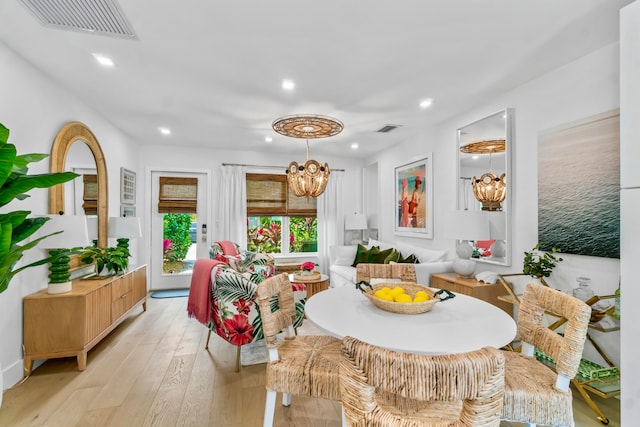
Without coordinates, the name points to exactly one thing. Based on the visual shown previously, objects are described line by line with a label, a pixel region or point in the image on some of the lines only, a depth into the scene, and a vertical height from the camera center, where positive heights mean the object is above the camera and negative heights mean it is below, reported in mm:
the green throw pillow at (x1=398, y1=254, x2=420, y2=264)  4137 -603
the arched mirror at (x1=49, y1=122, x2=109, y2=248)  2801 +504
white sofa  3502 -619
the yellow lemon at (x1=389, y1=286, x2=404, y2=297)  1696 -423
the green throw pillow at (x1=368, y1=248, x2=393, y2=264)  4590 -624
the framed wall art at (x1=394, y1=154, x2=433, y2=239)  4363 +231
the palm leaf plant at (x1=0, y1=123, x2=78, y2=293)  1505 +121
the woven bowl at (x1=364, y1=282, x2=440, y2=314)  1585 -469
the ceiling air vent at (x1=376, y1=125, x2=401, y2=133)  4238 +1194
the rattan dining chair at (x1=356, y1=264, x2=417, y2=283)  2348 -434
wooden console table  2474 -901
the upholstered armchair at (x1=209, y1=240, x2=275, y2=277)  3351 -570
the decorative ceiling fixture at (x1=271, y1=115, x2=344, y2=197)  3375 +979
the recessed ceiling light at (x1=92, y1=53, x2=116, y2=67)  2416 +1220
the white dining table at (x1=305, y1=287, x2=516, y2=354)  1266 -520
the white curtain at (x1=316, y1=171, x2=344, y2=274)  6145 -73
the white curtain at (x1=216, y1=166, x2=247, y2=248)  5539 +162
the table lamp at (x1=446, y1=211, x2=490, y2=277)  2970 -108
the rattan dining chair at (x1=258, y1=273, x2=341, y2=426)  1565 -778
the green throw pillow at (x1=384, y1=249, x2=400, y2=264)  4266 -593
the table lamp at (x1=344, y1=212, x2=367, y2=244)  6000 -146
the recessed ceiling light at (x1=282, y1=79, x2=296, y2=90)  2844 +1208
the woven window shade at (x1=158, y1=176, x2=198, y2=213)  5414 +333
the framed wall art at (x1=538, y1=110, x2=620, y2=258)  2211 +218
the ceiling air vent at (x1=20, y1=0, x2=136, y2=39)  1801 +1211
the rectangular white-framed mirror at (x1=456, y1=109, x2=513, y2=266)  3051 +373
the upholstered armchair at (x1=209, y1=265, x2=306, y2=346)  2577 -787
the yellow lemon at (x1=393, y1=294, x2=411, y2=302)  1633 -438
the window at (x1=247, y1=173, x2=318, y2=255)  5898 -74
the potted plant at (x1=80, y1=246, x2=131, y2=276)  3199 -466
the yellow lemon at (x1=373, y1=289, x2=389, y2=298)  1721 -436
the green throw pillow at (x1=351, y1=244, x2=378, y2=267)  4902 -642
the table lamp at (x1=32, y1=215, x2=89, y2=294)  2438 -217
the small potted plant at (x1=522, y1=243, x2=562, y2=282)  2535 -404
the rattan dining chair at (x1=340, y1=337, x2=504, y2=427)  766 -419
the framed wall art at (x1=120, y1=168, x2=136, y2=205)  4461 +409
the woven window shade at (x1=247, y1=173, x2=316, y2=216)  5863 +293
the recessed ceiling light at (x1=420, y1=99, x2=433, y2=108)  3319 +1210
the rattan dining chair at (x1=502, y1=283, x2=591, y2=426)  1318 -752
